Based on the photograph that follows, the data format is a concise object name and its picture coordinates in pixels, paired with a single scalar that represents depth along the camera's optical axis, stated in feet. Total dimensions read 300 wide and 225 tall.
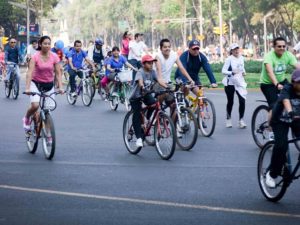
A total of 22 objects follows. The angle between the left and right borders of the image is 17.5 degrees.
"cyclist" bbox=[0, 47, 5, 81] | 146.03
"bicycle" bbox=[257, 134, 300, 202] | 31.12
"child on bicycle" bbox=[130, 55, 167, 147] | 44.73
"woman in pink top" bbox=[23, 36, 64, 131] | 44.88
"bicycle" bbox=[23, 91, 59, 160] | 44.09
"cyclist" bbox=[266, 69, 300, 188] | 30.63
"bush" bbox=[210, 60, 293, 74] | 149.71
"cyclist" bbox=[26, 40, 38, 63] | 100.83
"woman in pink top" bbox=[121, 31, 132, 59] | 98.63
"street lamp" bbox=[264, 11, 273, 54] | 284.14
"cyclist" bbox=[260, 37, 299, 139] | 45.83
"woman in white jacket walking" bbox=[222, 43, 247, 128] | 59.36
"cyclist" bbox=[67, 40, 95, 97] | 82.74
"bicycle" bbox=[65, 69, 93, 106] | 82.74
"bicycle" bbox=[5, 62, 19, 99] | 92.73
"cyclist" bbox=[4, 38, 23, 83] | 94.48
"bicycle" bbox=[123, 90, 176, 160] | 43.29
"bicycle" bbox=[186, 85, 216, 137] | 53.67
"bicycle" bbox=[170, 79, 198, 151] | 47.16
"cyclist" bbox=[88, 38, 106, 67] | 92.22
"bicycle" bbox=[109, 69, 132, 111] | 76.84
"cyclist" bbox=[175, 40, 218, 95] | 53.33
